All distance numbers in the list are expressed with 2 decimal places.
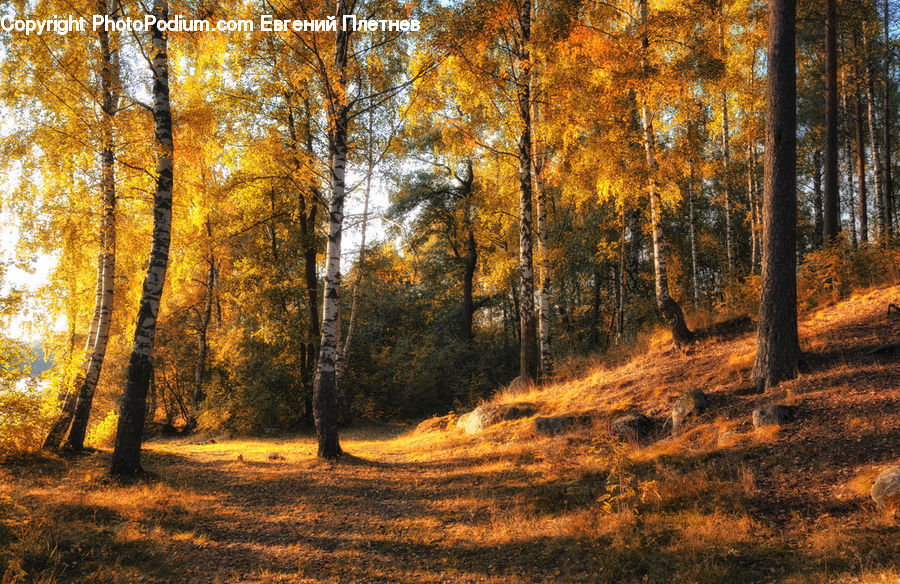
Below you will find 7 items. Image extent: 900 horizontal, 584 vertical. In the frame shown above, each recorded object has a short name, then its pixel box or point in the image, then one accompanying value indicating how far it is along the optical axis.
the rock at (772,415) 6.16
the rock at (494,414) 10.45
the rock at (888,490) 3.96
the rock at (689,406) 7.26
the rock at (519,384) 12.89
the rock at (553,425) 8.84
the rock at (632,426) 7.47
